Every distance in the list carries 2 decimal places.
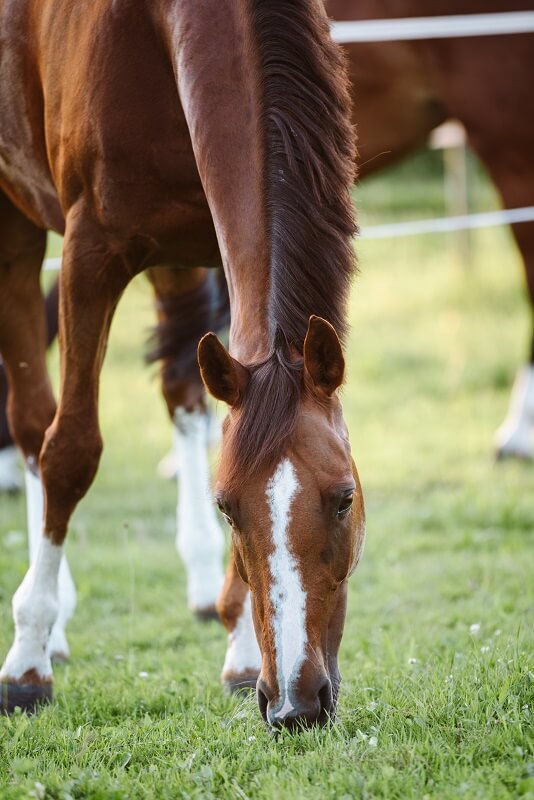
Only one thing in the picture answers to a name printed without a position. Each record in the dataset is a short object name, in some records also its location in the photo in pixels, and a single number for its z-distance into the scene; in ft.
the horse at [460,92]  39.88
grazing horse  16.74
